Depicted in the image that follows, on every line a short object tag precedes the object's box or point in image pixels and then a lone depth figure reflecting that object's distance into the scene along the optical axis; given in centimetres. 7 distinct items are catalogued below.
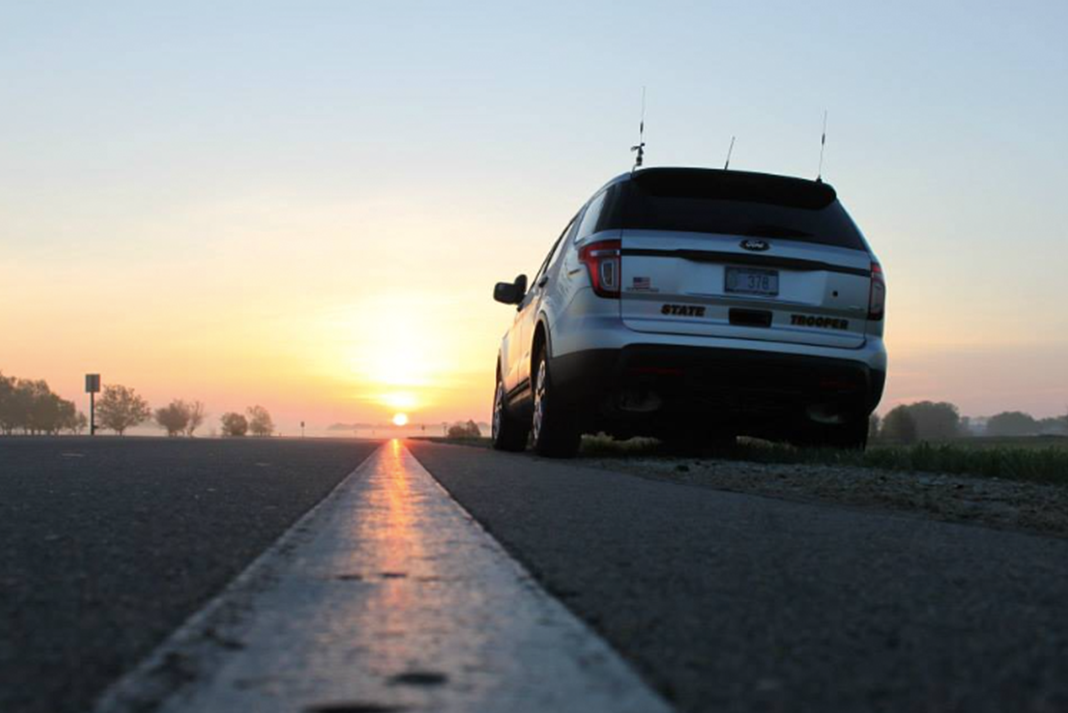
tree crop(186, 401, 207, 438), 18762
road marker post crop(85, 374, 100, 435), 6306
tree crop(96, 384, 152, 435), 17225
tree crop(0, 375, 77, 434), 16888
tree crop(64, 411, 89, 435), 18238
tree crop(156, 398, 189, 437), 18838
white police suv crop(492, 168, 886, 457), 777
